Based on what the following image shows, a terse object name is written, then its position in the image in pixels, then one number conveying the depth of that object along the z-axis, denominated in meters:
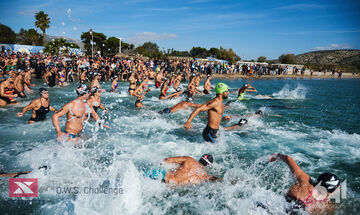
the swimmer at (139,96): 9.86
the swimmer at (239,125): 7.42
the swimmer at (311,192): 2.89
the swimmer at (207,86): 12.86
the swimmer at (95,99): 6.52
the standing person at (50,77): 14.59
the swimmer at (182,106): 8.23
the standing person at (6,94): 8.69
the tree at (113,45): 54.87
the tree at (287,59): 62.06
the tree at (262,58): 61.47
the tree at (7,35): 43.99
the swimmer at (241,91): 11.10
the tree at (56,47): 27.39
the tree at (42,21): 40.22
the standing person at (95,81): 9.27
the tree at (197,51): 70.14
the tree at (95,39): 52.32
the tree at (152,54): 40.02
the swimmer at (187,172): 3.79
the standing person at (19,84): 9.77
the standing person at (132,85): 11.68
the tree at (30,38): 45.94
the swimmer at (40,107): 6.17
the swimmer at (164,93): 10.95
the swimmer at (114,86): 13.07
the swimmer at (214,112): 4.91
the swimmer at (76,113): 4.72
